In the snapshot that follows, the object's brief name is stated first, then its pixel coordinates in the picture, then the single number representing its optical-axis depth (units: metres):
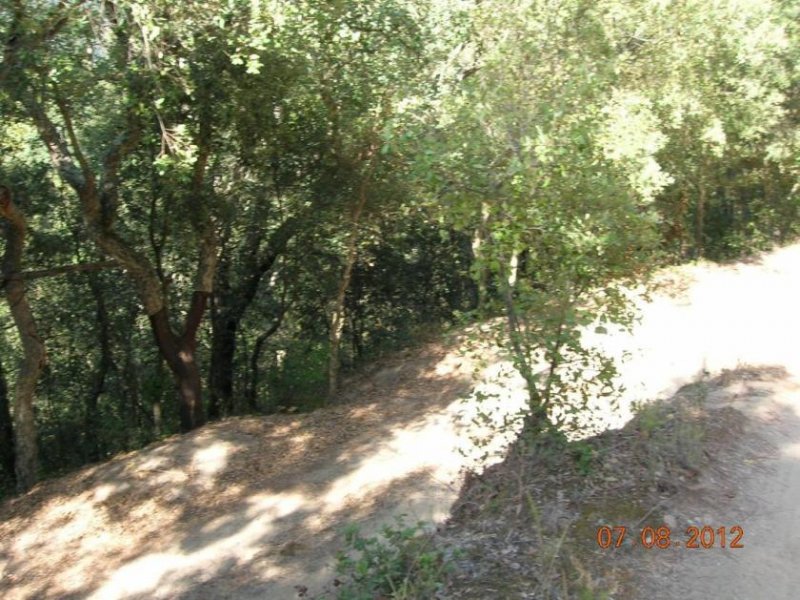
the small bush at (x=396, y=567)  4.49
